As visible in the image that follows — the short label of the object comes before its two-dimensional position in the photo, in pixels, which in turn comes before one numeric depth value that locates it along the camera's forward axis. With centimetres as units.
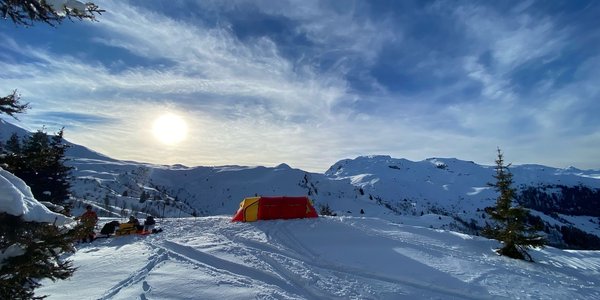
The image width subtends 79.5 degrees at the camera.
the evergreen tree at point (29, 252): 413
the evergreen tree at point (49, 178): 2417
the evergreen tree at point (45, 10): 454
